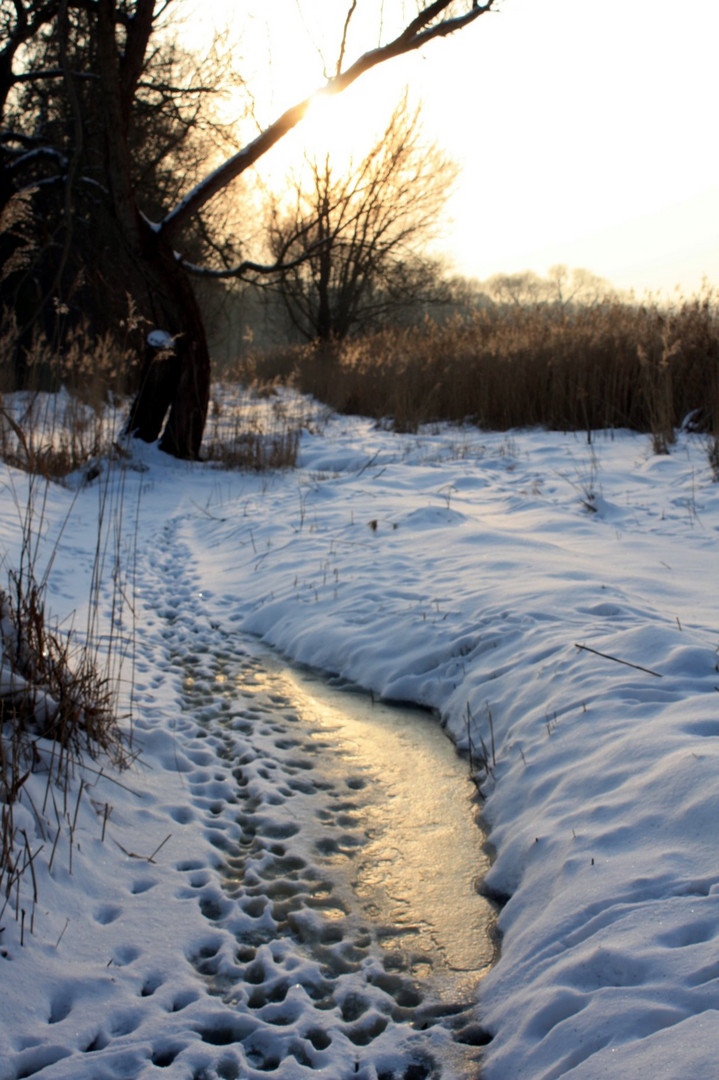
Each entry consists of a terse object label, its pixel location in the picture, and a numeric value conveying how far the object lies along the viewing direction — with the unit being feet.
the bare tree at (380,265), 60.85
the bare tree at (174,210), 22.07
